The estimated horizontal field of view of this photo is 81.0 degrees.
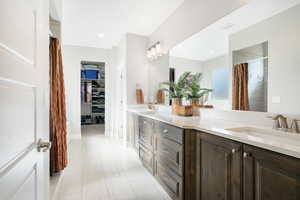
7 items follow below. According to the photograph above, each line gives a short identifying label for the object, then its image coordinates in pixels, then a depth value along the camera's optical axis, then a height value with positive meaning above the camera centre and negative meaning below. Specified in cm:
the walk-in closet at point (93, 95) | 676 +16
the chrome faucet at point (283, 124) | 131 -21
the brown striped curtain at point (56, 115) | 237 -22
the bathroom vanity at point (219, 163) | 94 -47
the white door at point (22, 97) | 59 +1
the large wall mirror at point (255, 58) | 139 +40
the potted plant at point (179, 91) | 261 +11
